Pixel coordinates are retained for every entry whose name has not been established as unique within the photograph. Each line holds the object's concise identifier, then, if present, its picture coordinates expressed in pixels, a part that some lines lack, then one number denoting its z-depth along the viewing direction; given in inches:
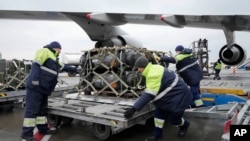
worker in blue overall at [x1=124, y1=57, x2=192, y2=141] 177.2
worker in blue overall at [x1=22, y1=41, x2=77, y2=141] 208.7
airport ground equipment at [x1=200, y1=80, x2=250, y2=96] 281.9
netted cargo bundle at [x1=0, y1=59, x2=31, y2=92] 328.8
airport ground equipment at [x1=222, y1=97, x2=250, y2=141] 127.0
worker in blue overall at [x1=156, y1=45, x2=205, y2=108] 277.7
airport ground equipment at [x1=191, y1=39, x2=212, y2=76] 587.8
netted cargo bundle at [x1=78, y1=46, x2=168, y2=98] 234.8
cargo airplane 320.8
